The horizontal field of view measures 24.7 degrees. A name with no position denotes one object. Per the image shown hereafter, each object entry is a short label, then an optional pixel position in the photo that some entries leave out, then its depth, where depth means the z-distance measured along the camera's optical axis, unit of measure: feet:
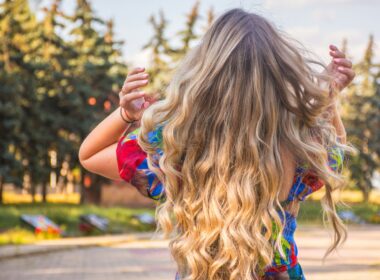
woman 7.86
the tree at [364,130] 186.80
